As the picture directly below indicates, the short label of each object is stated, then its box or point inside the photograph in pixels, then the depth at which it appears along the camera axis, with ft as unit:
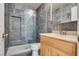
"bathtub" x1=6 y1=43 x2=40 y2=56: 5.57
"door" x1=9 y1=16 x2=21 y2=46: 5.52
